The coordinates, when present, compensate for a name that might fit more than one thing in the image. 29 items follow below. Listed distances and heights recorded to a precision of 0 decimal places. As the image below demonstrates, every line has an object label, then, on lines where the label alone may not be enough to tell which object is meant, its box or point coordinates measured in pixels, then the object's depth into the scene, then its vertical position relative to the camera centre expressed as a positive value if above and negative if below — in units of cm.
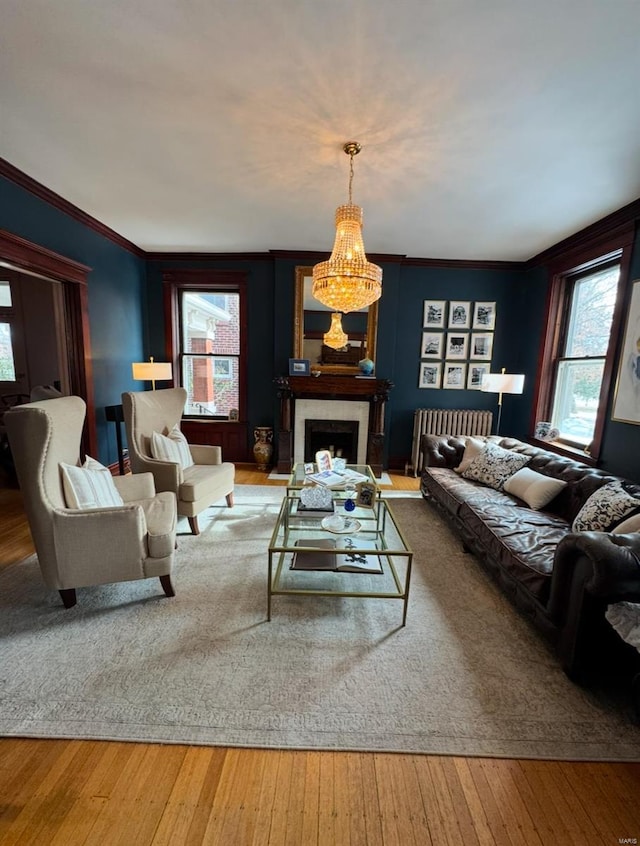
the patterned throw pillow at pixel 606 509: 201 -75
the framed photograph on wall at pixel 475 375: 466 +1
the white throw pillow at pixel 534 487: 262 -84
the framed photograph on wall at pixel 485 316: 457 +77
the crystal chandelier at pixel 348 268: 233 +68
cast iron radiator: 460 -60
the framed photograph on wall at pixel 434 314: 458 +78
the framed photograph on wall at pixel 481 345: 461 +40
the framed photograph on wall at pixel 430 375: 468 -1
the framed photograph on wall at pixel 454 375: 467 +0
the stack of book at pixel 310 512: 244 -99
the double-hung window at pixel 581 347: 319 +33
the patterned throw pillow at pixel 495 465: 305 -79
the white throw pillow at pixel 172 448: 296 -71
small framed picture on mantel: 444 +3
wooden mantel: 439 -31
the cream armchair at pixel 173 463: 278 -82
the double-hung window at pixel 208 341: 468 +34
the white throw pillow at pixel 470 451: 344 -74
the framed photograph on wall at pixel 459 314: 458 +79
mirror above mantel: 447 +47
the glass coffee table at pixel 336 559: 191 -112
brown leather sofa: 149 -98
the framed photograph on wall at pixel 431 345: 464 +38
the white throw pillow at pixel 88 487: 198 -73
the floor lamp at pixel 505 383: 375 -7
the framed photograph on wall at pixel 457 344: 463 +40
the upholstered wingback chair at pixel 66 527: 182 -88
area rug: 136 -138
